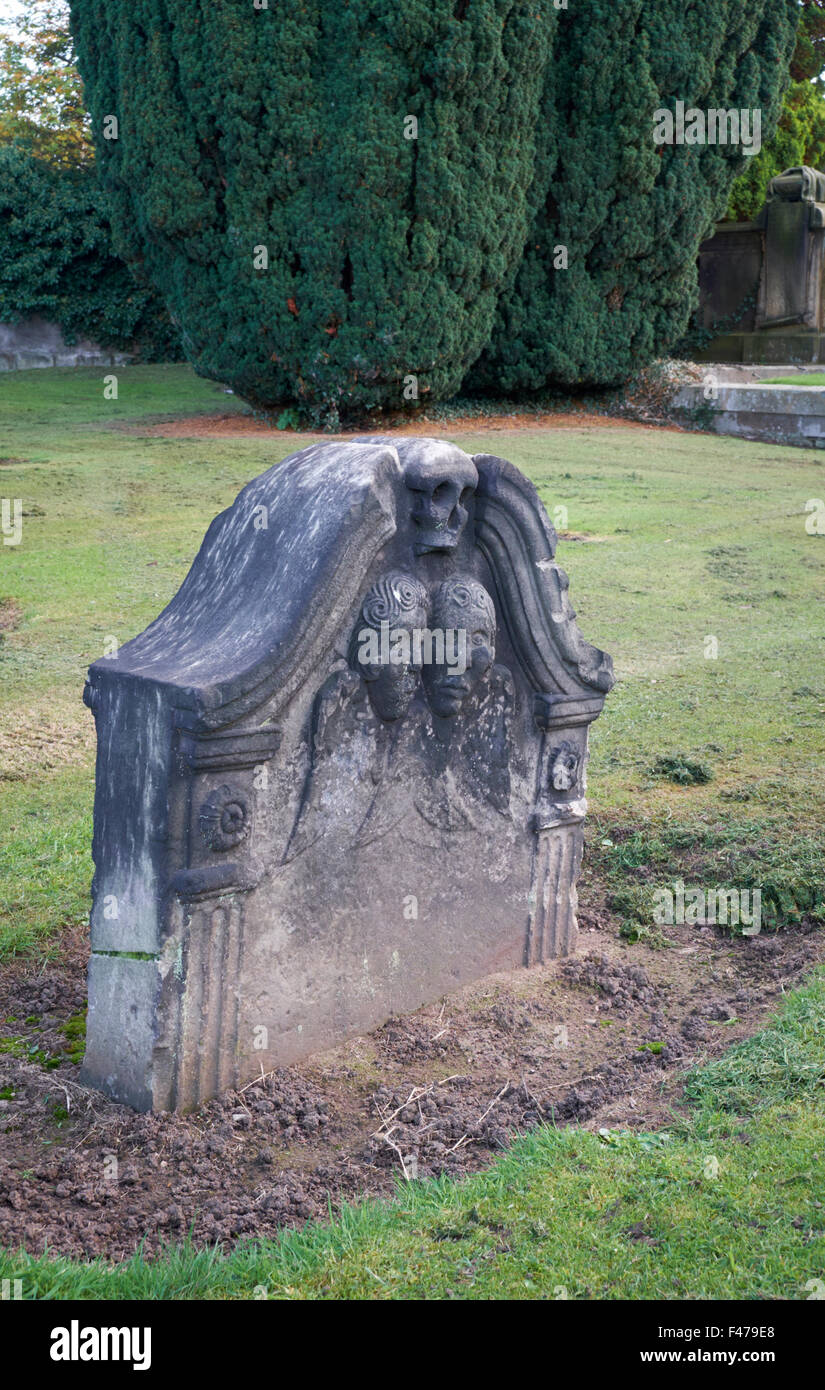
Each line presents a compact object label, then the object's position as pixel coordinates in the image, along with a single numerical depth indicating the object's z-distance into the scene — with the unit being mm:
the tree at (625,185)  14430
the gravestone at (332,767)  2975
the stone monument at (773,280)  20312
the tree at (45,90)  26203
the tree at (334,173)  12430
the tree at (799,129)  22062
